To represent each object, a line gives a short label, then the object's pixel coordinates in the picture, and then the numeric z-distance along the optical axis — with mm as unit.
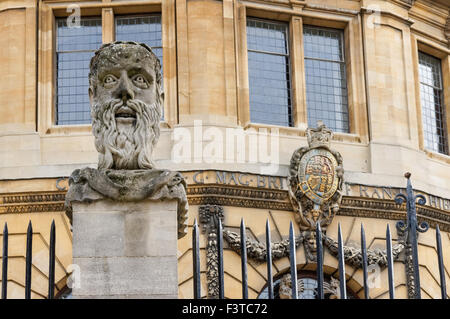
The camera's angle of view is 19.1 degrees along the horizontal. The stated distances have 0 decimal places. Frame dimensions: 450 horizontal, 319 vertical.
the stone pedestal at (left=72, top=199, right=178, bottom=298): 12469
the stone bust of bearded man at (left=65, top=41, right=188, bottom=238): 12688
